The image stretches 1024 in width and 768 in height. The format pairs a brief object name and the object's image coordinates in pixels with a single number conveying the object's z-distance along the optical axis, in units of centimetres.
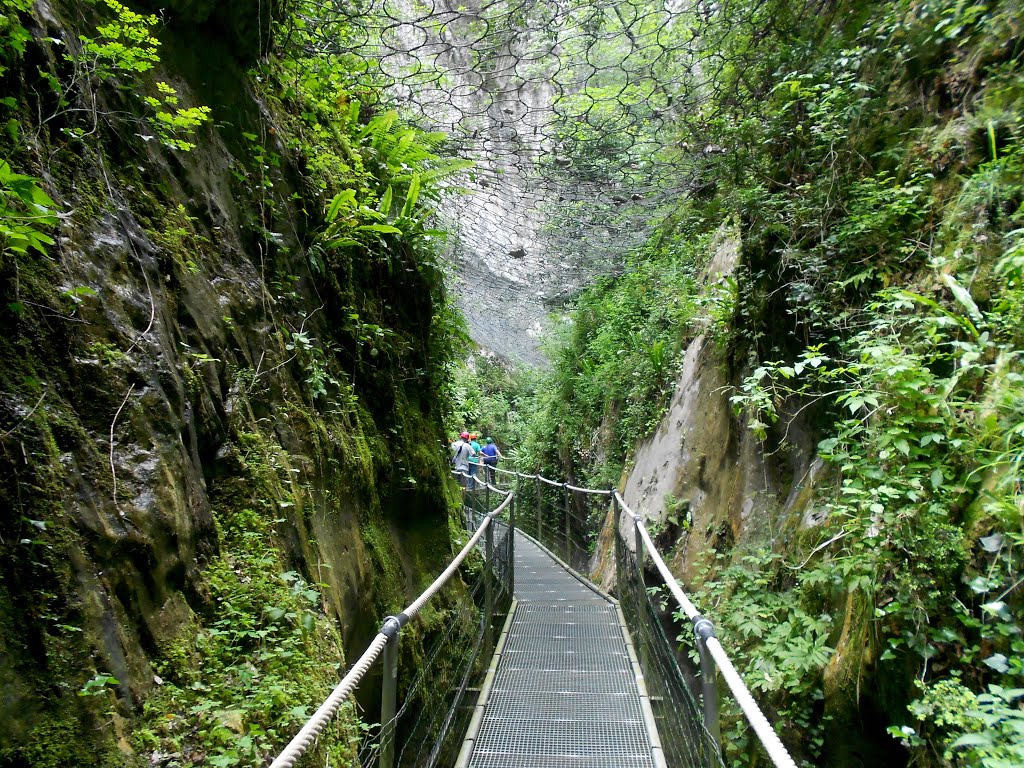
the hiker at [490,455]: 977
